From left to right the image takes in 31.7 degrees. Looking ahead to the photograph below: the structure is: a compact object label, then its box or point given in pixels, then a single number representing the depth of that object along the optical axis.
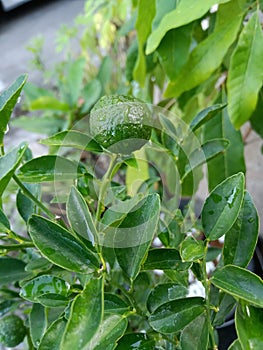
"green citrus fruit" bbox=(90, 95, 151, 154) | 0.31
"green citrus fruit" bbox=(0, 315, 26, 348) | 0.45
